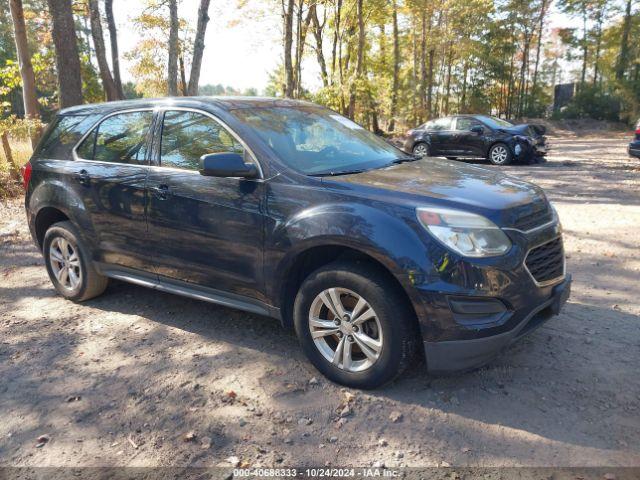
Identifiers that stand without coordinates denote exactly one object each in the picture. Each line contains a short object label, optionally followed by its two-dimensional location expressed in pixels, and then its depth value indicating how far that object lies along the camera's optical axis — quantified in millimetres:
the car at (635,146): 11625
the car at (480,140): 15055
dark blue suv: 3023
